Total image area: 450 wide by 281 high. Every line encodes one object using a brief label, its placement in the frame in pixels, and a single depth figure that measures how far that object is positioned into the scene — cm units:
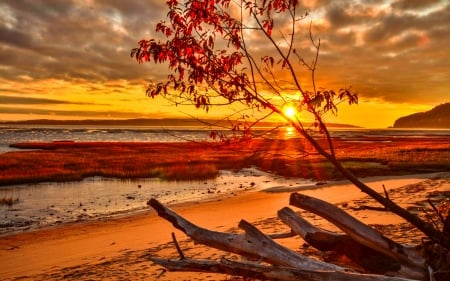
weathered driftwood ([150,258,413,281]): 452
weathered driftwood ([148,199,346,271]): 532
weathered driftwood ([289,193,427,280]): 580
